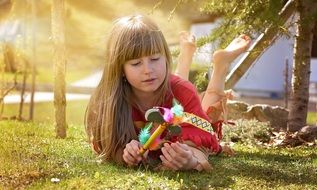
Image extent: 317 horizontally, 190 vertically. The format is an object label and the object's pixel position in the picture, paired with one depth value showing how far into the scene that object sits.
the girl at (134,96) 3.07
